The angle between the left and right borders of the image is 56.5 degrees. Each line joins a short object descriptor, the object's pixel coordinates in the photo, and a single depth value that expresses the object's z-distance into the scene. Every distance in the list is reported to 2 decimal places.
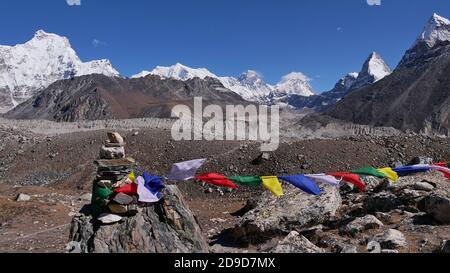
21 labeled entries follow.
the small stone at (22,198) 18.43
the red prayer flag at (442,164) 12.73
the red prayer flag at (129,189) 8.86
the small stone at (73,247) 8.33
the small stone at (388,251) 8.78
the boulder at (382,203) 12.42
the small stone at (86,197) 20.48
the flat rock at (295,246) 8.87
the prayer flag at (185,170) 9.74
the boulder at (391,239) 9.20
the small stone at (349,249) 8.94
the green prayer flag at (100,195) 9.03
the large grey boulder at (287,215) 11.99
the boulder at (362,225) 10.65
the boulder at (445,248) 8.02
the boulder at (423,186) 12.68
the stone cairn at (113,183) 8.71
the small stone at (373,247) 8.97
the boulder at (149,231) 8.34
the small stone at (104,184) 9.28
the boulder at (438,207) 10.22
